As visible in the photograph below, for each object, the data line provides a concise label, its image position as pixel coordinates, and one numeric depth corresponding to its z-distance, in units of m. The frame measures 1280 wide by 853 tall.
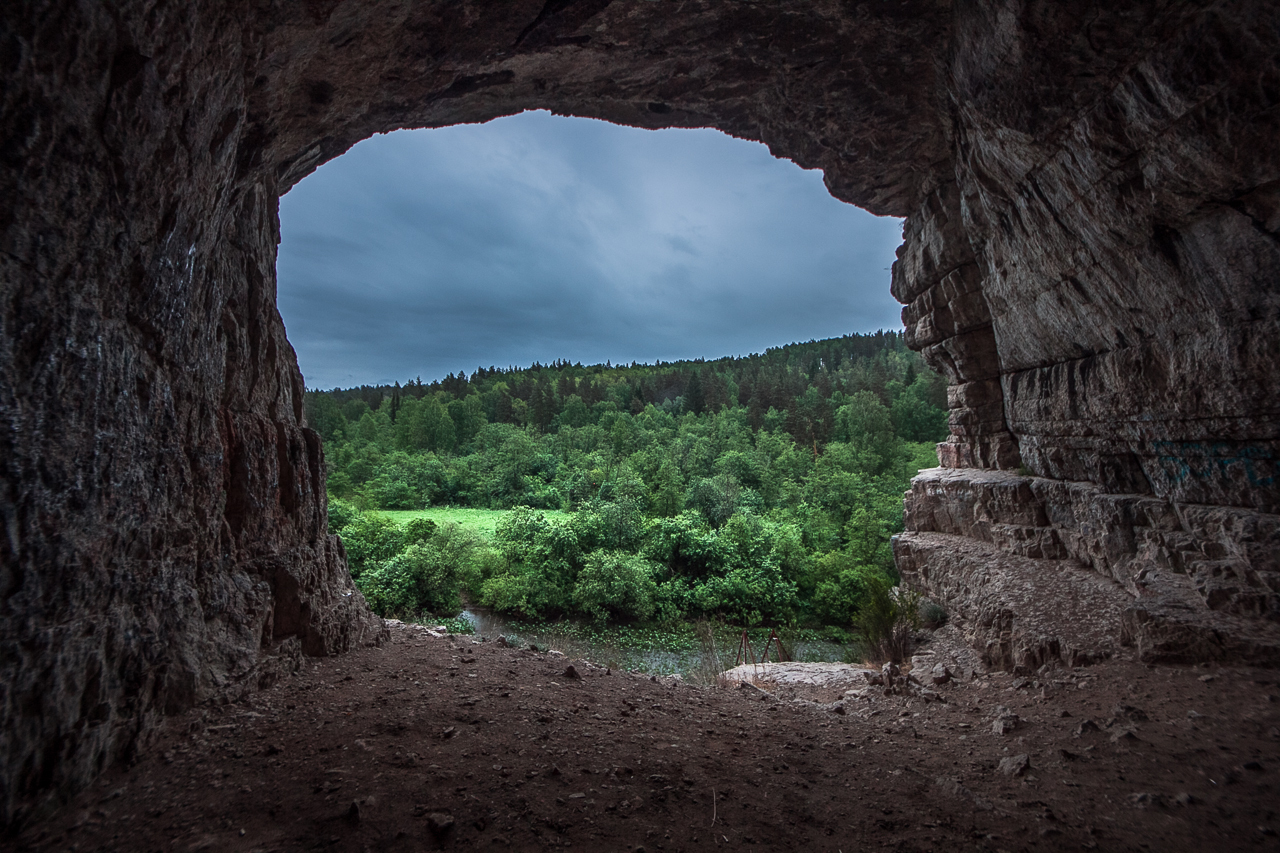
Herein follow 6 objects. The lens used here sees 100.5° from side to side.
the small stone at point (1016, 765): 4.10
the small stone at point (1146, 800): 3.48
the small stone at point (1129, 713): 4.61
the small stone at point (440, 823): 2.92
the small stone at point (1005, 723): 4.99
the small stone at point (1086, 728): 4.57
